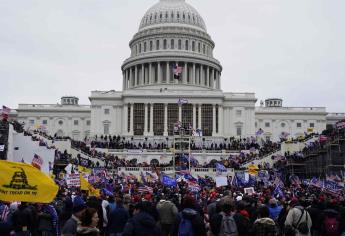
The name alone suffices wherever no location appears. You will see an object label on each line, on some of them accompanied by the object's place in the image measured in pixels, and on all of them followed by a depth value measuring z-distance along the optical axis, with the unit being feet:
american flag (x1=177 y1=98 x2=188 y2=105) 296.20
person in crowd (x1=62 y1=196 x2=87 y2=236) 38.37
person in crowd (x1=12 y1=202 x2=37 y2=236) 42.42
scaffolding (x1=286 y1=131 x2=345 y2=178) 166.81
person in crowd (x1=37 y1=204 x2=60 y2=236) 48.11
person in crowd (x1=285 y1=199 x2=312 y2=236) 45.47
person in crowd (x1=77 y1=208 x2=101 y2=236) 30.55
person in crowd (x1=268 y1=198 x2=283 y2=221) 54.81
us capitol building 331.36
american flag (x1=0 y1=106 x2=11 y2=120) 156.48
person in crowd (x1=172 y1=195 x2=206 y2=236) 40.47
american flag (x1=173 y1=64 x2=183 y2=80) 343.87
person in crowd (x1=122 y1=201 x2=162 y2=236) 38.11
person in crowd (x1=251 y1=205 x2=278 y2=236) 34.01
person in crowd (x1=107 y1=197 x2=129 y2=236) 50.81
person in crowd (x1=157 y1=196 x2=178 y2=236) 45.44
